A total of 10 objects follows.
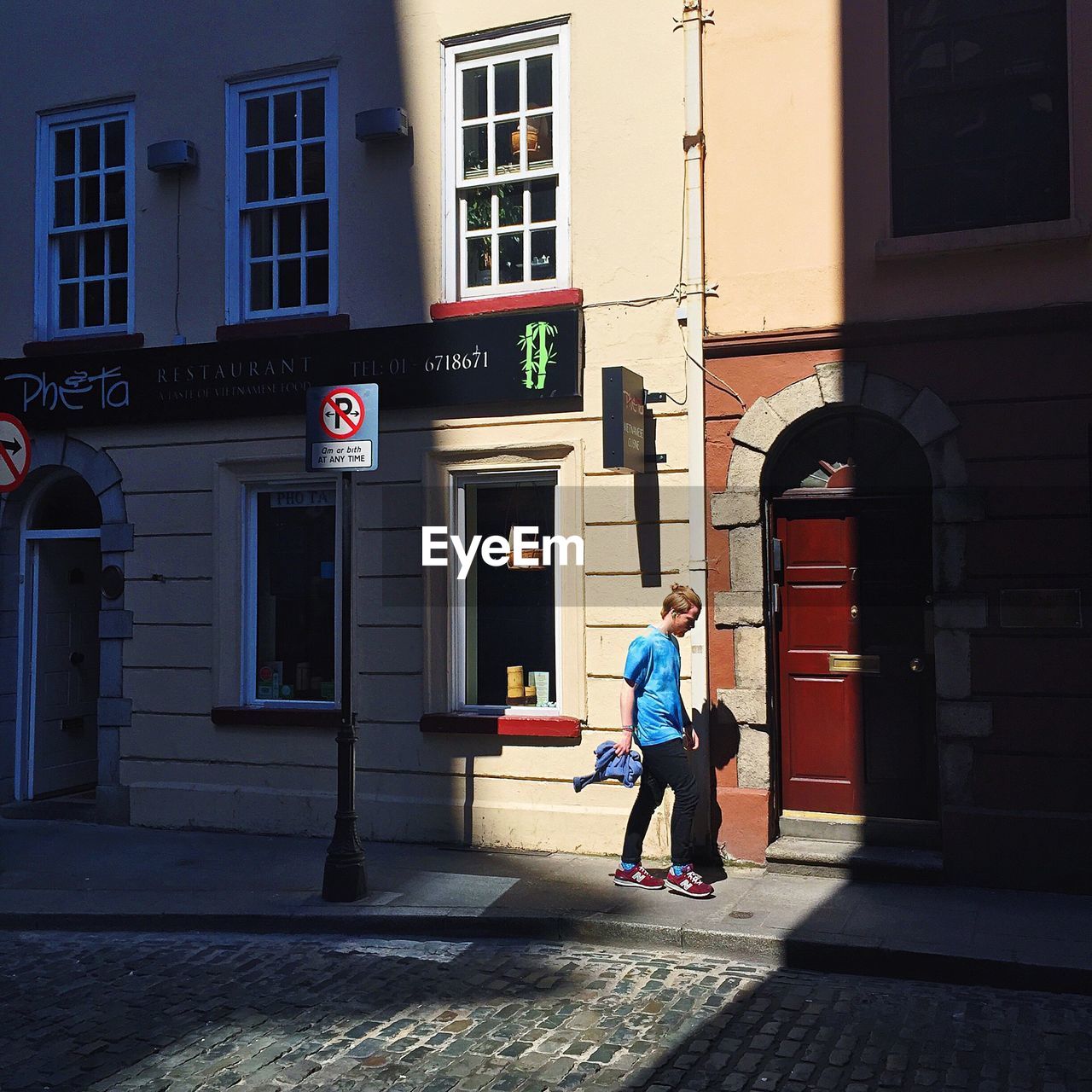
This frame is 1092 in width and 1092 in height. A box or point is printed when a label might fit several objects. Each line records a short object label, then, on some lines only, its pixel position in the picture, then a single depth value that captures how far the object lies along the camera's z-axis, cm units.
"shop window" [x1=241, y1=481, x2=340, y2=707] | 1026
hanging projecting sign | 827
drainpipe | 877
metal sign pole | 777
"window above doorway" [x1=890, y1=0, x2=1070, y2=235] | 821
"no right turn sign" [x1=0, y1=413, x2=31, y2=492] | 914
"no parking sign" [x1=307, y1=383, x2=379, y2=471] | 788
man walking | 780
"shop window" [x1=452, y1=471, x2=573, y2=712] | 953
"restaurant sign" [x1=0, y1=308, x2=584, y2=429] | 922
